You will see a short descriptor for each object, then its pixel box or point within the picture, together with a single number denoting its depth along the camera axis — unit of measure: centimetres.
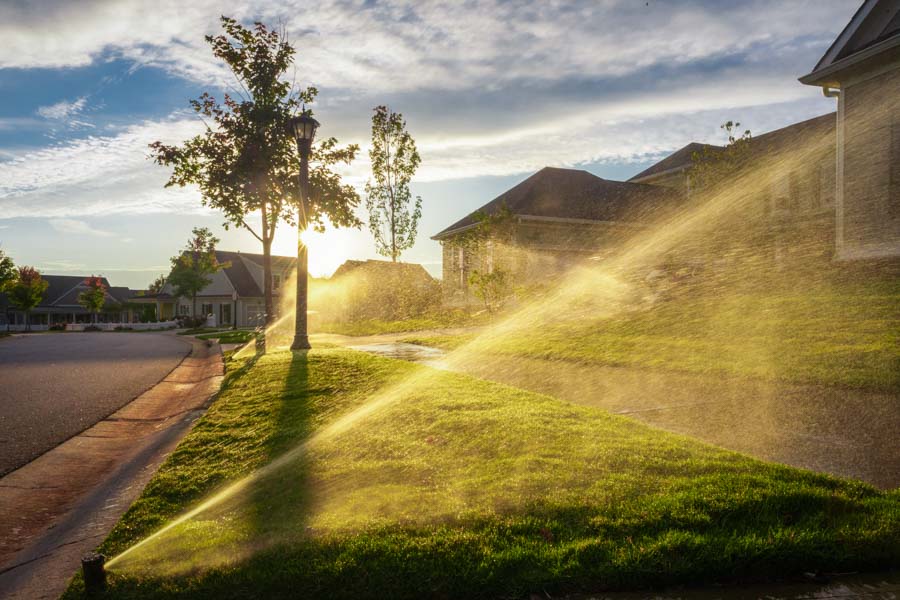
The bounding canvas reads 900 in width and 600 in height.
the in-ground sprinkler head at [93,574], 290
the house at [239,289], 5412
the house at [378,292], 3019
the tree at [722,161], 1948
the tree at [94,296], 5897
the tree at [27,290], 5275
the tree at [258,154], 1652
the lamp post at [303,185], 1252
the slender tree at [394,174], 3366
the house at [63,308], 7131
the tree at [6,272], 4066
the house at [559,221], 2606
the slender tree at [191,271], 4697
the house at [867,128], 1235
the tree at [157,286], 6706
